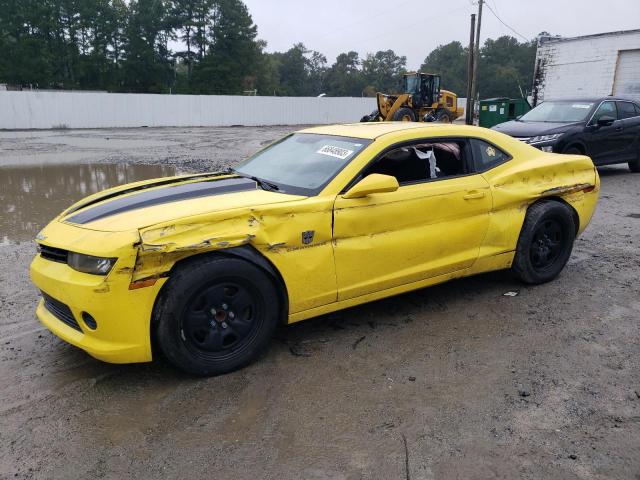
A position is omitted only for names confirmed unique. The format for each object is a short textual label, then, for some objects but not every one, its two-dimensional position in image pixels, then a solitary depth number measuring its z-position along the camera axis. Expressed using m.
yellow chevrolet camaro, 2.93
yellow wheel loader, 24.14
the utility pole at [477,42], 23.66
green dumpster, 21.70
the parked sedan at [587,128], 9.55
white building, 20.84
